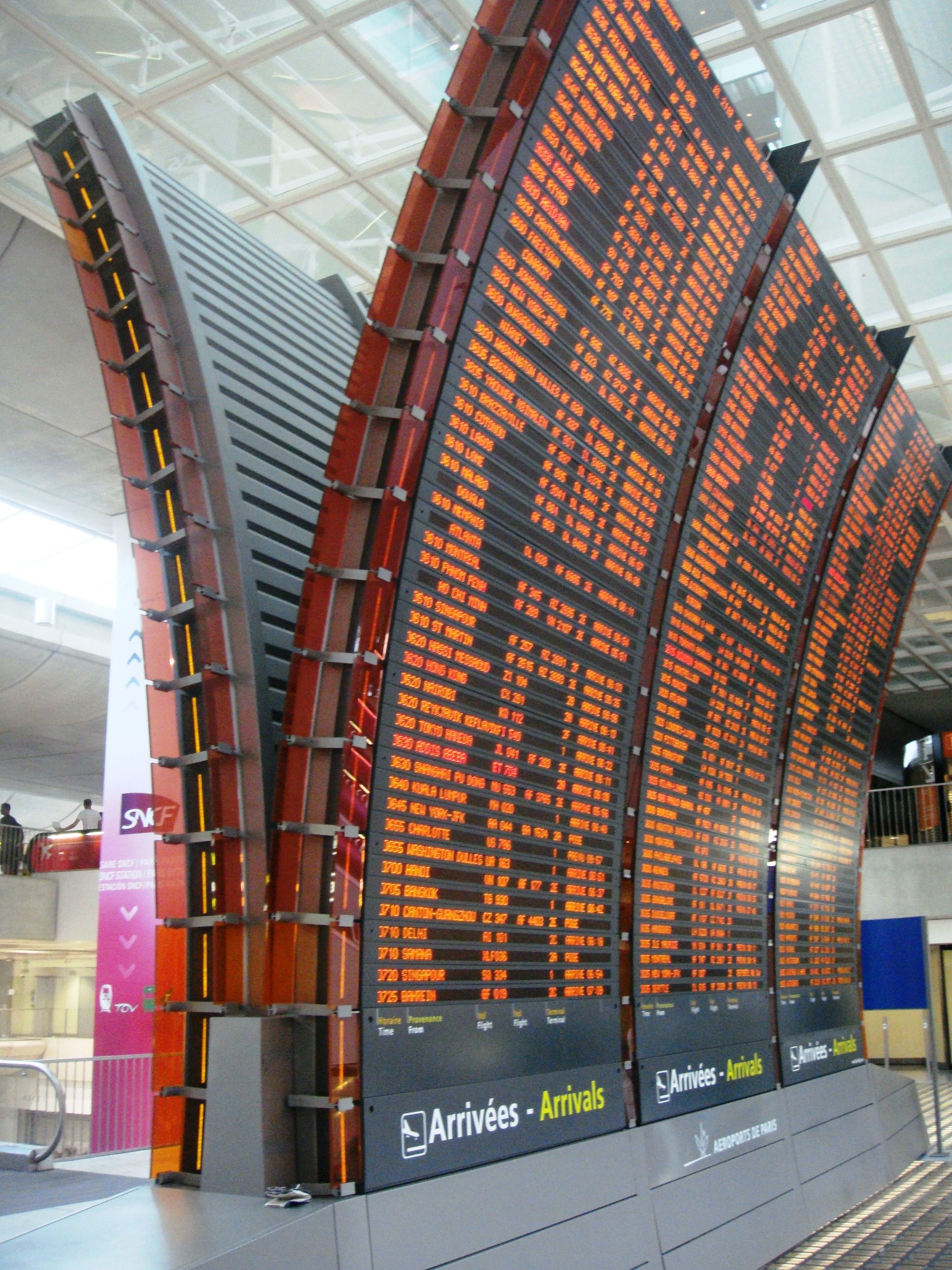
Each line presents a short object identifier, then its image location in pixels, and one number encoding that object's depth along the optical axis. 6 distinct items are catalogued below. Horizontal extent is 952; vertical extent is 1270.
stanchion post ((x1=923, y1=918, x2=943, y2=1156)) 10.29
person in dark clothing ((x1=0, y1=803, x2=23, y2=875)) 28.47
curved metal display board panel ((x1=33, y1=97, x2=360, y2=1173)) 4.45
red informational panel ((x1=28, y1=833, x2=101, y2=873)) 26.88
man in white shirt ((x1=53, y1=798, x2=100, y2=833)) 27.23
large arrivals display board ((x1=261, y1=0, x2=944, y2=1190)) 4.28
